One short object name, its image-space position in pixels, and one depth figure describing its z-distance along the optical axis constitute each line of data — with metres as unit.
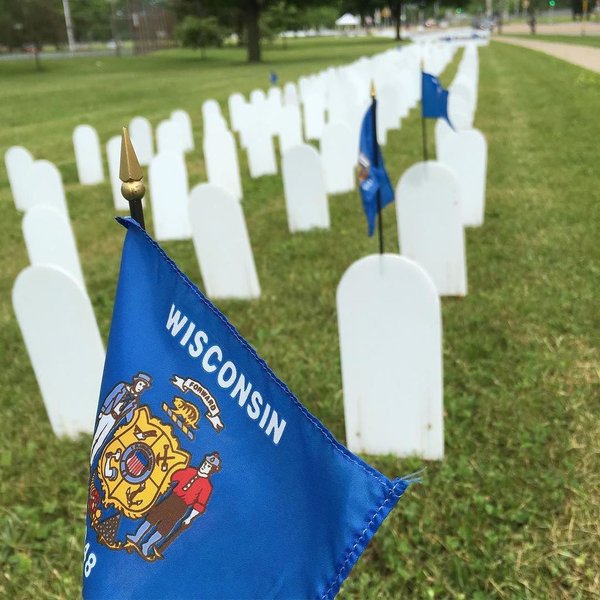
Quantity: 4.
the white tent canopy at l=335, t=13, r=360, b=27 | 70.95
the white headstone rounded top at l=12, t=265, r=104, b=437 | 2.85
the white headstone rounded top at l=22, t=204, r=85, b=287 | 4.14
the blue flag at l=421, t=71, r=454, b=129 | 4.36
